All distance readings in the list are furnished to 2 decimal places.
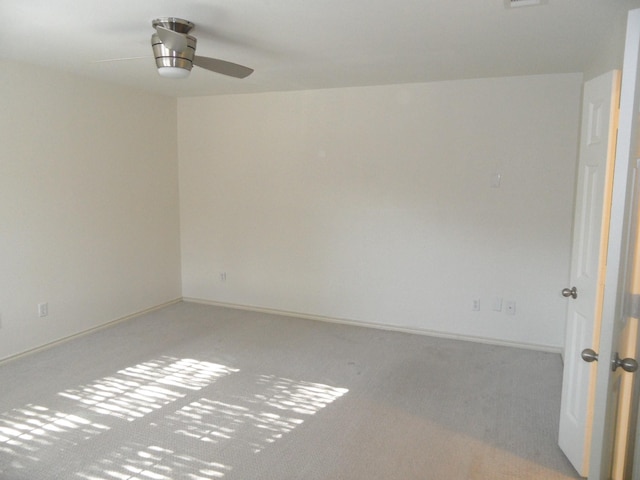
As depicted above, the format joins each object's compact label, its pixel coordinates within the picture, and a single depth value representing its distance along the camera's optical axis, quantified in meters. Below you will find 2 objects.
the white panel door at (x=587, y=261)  2.00
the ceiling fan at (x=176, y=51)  2.35
